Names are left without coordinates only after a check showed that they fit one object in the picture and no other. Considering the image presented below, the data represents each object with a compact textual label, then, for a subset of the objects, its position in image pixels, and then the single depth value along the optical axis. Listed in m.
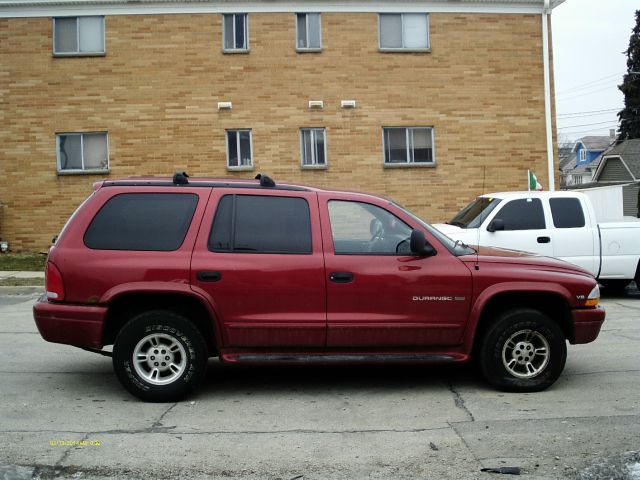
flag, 17.88
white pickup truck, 11.72
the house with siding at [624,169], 47.95
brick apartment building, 19.80
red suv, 6.02
